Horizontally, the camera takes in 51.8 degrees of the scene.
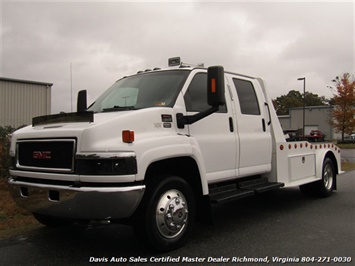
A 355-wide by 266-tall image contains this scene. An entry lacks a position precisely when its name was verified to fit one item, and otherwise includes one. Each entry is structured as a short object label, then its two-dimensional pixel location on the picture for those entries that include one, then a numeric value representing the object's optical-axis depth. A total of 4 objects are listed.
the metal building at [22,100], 15.96
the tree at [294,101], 90.62
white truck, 3.72
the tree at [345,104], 35.19
